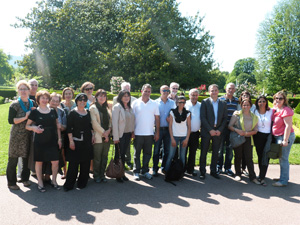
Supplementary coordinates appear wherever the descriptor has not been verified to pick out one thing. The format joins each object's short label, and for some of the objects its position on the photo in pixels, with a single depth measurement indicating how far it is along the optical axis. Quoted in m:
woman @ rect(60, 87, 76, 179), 5.15
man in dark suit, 5.49
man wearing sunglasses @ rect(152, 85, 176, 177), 5.66
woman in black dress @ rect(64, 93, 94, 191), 4.60
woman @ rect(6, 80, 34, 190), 4.51
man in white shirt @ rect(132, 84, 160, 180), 5.30
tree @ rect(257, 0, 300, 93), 28.80
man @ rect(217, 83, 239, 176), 5.82
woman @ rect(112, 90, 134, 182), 5.04
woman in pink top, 5.05
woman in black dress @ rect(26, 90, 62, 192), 4.43
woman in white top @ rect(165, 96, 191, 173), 5.30
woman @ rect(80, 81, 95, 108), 5.32
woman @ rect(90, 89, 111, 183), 4.86
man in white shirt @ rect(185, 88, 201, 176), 5.63
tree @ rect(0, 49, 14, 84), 71.88
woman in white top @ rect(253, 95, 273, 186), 5.25
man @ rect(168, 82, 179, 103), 6.76
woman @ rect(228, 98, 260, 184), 5.32
